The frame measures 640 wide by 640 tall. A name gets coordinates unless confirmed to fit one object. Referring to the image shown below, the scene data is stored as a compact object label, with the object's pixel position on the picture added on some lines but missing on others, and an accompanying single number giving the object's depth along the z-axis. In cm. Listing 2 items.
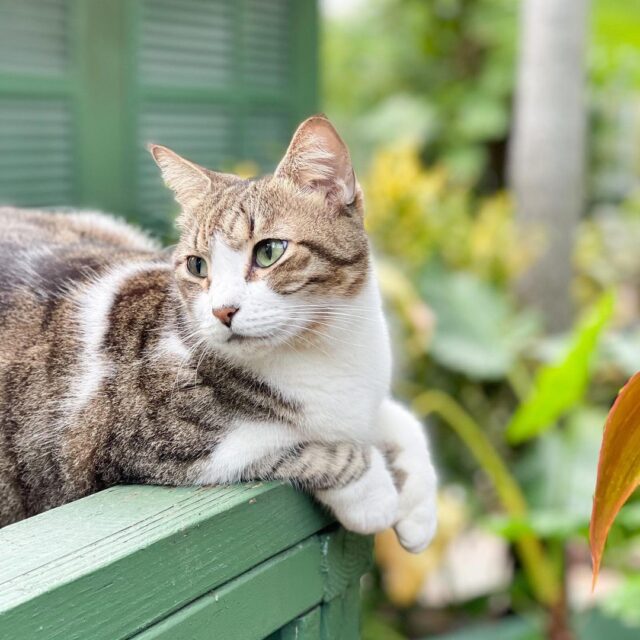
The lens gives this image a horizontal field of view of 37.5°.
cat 118
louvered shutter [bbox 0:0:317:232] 302
